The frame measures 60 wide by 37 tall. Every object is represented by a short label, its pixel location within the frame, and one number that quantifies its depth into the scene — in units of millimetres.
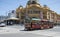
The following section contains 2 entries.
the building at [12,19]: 25010
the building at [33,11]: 26173
